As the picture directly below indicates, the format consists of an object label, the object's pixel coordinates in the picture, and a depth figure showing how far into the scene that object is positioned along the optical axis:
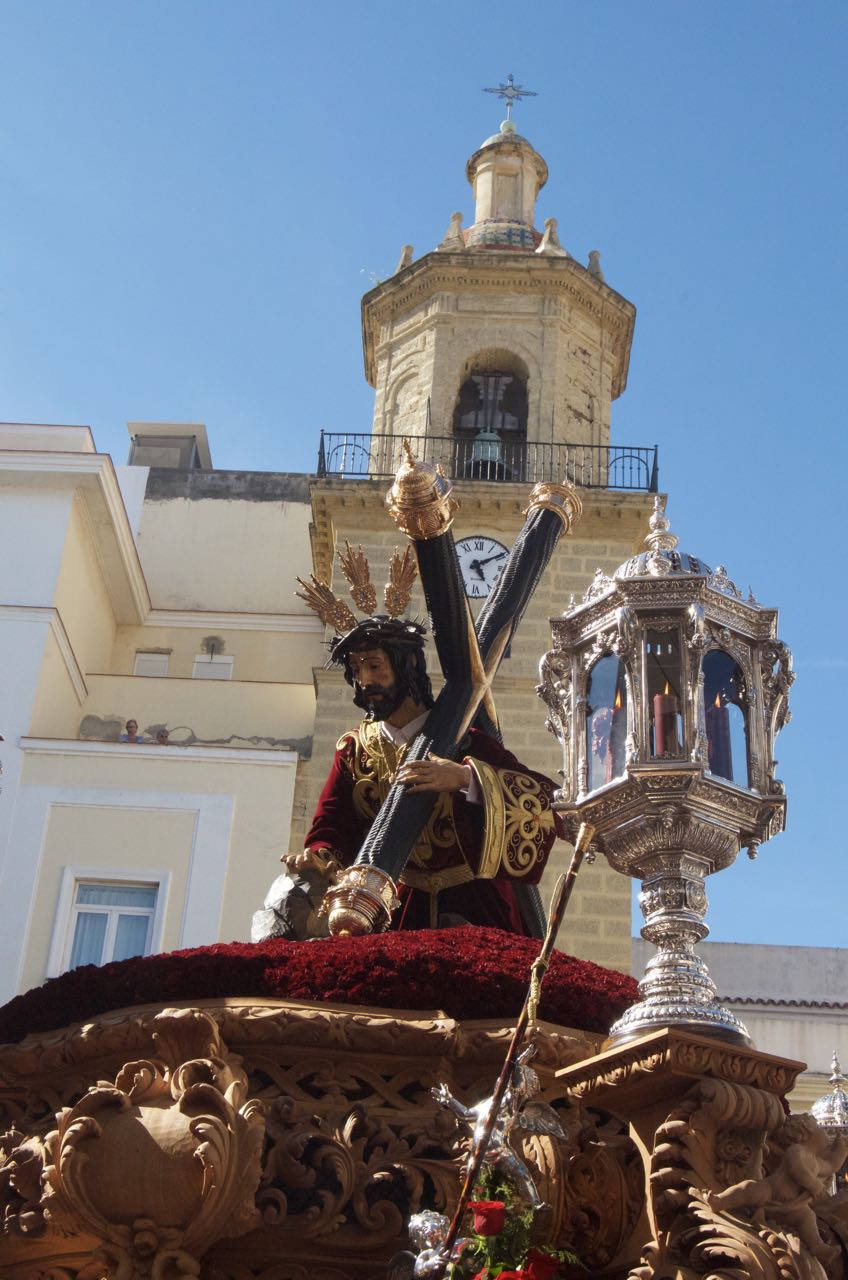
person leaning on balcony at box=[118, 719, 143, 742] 23.49
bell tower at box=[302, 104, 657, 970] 25.77
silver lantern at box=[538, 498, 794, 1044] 5.17
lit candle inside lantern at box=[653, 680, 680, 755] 5.44
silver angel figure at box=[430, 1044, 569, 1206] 4.54
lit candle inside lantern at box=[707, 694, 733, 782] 5.48
